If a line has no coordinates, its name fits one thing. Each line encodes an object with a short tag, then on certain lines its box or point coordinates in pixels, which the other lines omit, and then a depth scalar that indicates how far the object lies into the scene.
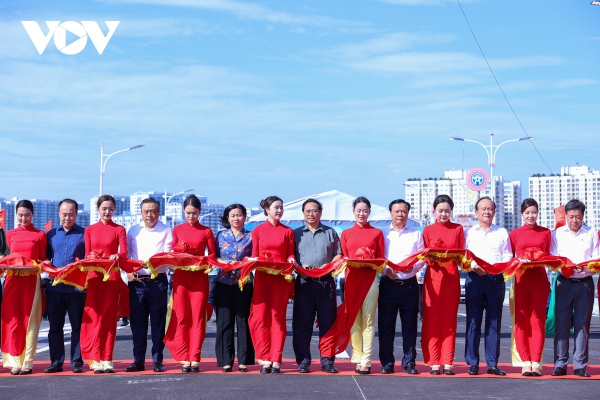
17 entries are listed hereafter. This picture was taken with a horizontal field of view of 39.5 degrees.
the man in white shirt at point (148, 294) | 9.37
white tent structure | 28.20
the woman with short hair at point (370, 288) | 9.25
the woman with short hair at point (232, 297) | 9.41
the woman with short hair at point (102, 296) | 9.26
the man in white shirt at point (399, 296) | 9.25
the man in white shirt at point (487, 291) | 9.23
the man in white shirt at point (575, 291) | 9.23
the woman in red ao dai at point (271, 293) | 9.31
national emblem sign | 36.59
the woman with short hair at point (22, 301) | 9.34
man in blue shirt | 9.34
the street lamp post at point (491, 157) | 39.59
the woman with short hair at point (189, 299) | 9.33
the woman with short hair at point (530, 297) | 9.27
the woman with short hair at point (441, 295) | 9.27
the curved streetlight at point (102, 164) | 42.91
